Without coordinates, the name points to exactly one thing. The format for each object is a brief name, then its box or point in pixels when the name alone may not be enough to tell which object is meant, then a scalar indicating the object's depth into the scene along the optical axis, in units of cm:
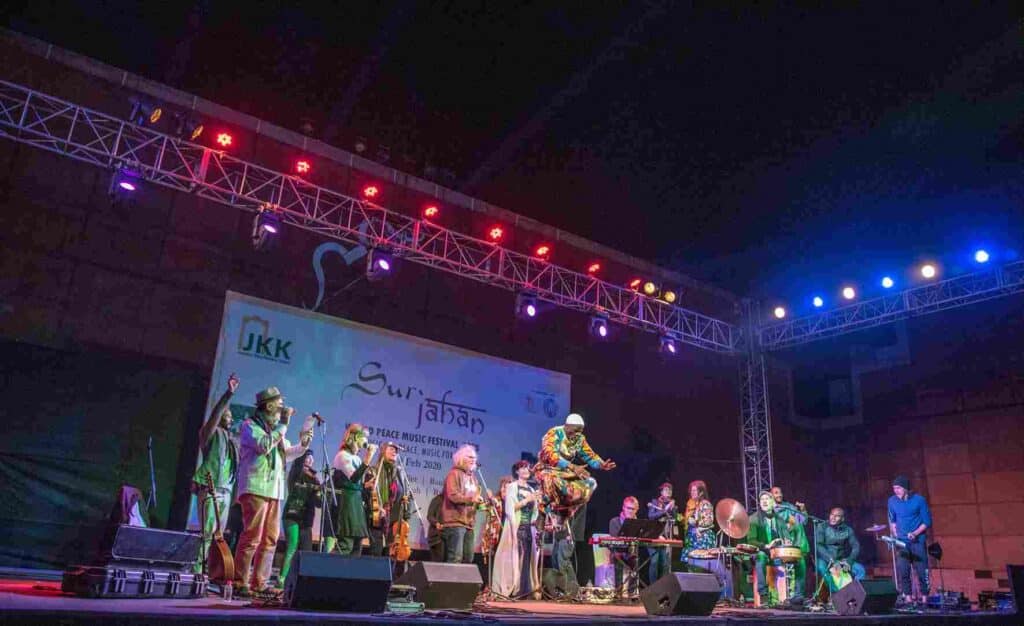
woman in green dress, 741
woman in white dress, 844
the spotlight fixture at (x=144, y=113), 959
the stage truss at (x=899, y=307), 1206
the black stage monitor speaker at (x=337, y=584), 427
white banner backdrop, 996
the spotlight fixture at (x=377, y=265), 1064
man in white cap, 677
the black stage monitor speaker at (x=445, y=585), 526
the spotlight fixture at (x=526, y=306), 1213
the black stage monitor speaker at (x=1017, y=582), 732
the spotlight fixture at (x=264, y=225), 971
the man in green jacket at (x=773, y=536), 969
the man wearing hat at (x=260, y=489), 561
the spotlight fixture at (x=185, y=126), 982
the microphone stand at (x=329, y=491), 705
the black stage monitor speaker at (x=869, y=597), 691
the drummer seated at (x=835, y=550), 1005
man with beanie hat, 998
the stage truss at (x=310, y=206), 908
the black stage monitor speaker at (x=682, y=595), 553
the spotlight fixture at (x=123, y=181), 895
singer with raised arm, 607
